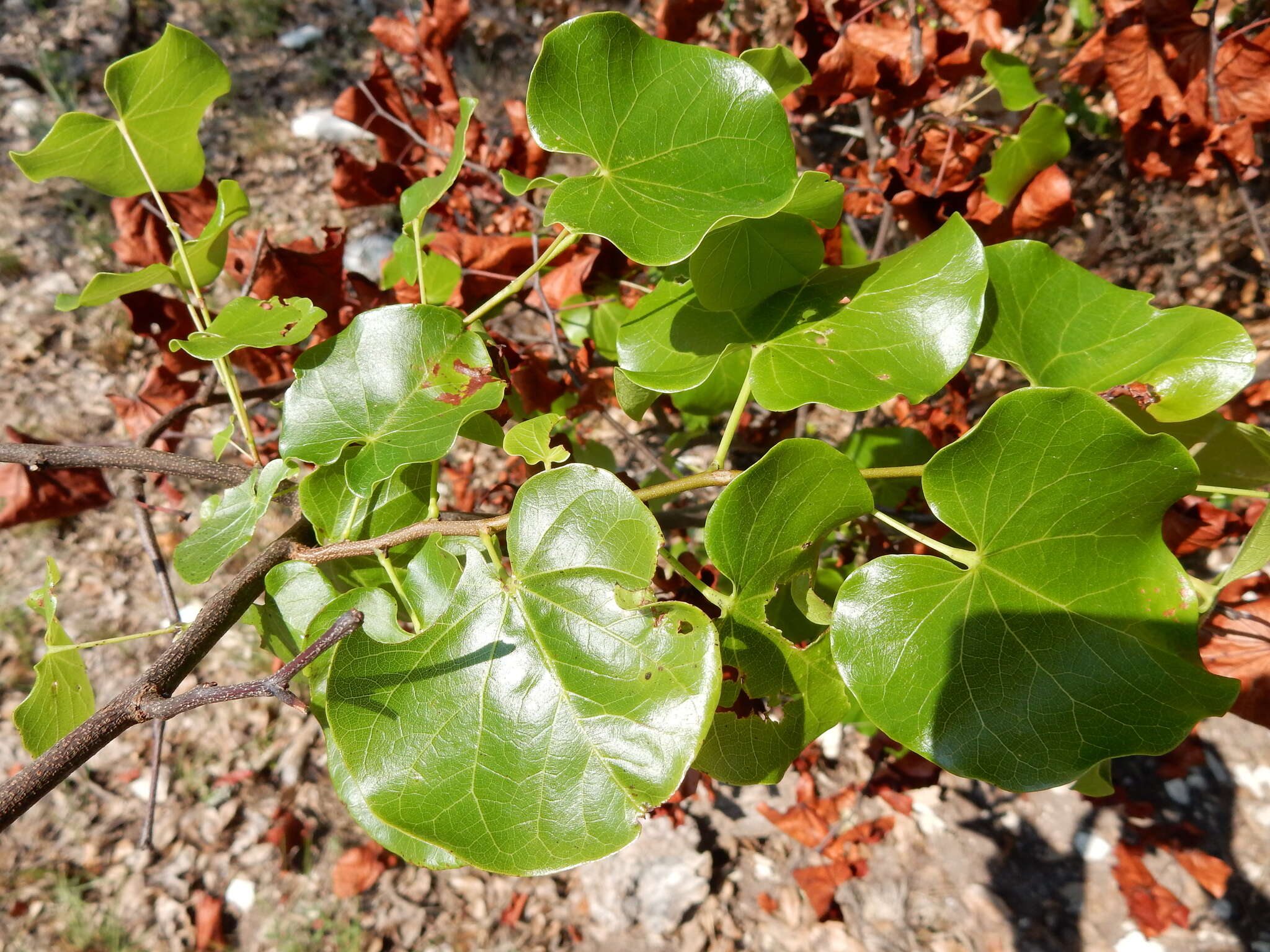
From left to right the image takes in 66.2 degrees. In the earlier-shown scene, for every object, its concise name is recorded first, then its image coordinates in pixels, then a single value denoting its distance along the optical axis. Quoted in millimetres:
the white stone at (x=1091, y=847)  537
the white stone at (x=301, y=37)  895
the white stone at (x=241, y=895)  555
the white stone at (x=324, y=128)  832
